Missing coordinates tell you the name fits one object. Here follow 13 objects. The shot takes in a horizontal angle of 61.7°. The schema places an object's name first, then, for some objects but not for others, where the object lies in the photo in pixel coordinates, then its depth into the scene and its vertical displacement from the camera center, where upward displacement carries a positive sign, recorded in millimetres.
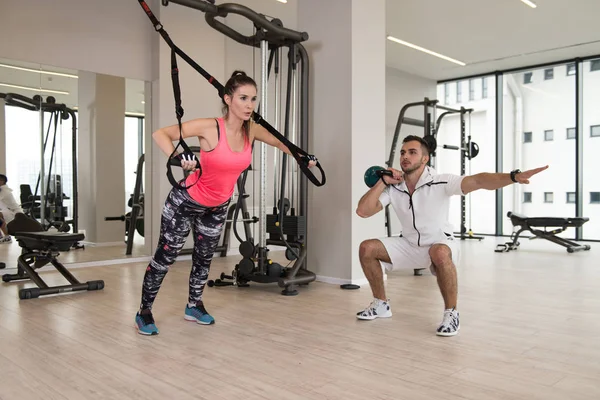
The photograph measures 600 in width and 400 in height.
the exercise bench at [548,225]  6141 -417
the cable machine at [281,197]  3570 -40
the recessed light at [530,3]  5481 +2089
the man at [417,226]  2523 -182
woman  2359 +40
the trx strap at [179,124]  2225 +351
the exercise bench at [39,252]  3420 -446
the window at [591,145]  7641 +728
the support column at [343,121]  3877 +569
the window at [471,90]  9016 +1842
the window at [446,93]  9359 +1855
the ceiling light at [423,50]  6877 +2083
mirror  4617 +375
